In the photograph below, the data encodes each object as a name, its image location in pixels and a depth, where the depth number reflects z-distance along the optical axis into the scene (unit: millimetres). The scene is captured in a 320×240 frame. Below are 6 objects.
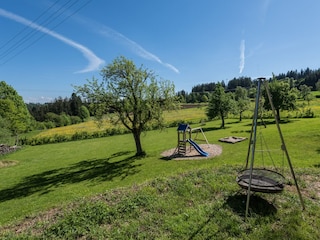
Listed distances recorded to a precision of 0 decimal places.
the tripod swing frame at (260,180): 5262
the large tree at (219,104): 32281
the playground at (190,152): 15981
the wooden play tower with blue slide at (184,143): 16953
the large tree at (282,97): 30047
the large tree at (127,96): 17391
